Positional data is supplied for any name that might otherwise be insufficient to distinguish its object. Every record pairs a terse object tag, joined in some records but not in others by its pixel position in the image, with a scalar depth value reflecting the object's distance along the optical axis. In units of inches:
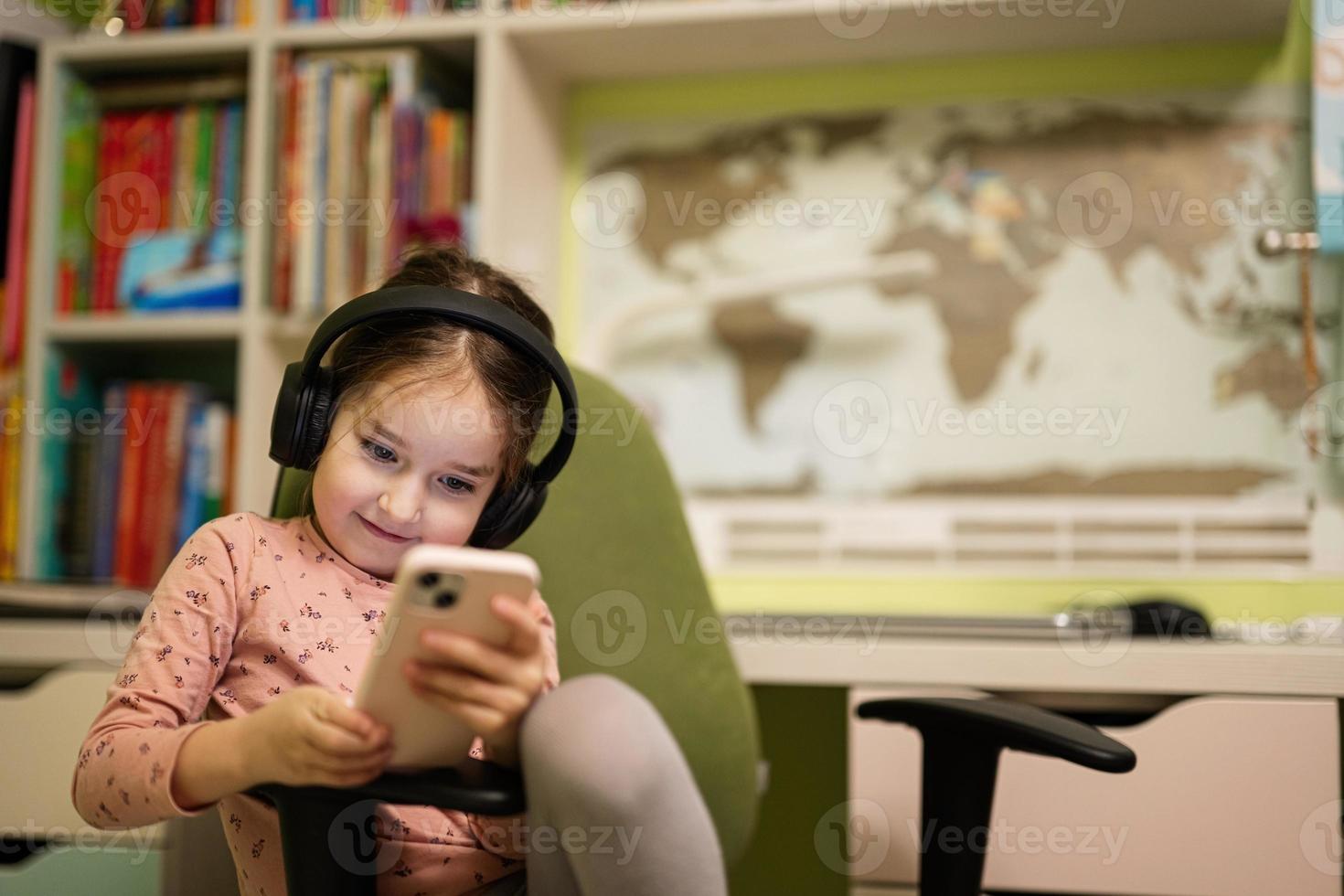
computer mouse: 49.4
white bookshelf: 60.5
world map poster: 61.1
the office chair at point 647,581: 40.6
